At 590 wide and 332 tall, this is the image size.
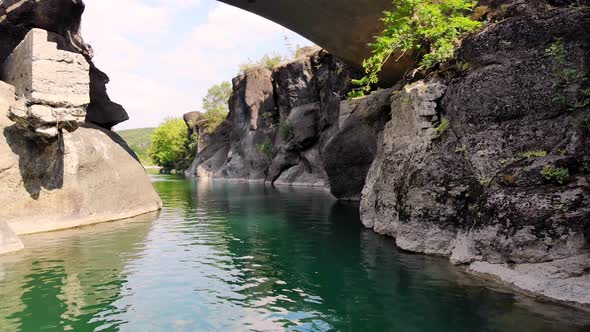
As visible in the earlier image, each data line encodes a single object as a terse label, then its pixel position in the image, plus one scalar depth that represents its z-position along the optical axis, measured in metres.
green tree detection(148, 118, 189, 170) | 95.03
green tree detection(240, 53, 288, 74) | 61.00
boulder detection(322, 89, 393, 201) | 19.48
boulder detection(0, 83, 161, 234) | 14.38
